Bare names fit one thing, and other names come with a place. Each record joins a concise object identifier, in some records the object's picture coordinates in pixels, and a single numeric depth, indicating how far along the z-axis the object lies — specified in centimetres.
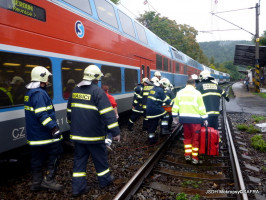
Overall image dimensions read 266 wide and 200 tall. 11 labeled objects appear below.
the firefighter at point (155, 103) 614
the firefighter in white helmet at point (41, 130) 351
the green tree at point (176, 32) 3075
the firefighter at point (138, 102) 755
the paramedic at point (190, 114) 494
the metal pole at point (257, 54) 1892
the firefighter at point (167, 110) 703
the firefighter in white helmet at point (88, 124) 357
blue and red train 385
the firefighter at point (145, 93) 710
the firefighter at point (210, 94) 555
